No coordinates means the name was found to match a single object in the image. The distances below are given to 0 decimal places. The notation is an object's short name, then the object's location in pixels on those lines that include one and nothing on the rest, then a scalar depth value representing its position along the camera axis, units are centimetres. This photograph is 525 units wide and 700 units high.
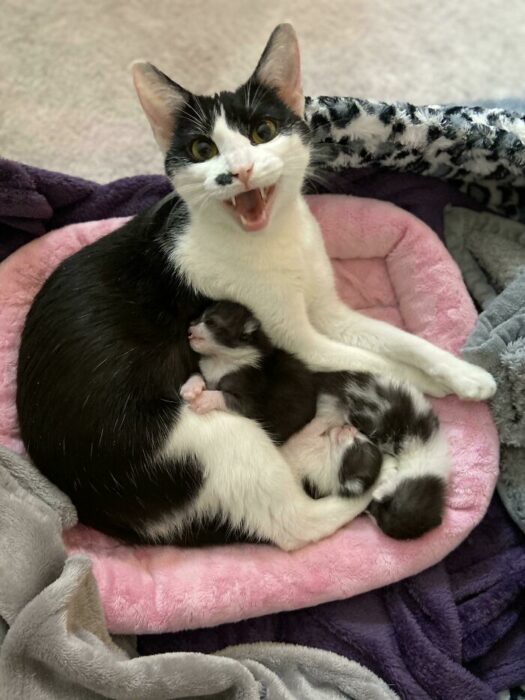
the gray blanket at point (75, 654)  38
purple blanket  45
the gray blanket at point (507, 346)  49
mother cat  43
